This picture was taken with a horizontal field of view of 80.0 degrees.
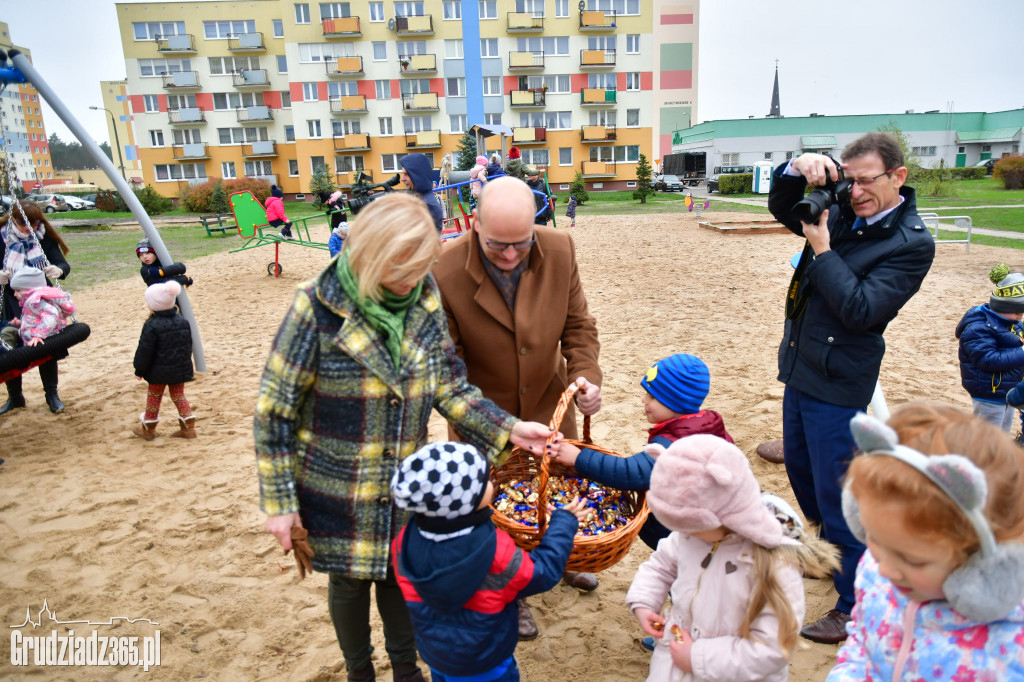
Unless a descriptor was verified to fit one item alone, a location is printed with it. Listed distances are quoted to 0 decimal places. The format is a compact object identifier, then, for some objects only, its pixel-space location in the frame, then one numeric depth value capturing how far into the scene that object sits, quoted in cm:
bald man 243
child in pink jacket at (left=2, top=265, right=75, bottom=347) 493
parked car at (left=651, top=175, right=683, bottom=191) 3694
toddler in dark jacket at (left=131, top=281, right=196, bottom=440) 479
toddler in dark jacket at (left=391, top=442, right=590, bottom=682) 161
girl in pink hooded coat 155
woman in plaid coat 181
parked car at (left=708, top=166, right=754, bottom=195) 3688
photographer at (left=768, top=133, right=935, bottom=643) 231
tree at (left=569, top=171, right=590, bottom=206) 3076
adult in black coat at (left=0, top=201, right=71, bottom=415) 524
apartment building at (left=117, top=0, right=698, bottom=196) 3834
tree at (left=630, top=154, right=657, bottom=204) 3073
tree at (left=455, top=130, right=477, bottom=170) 3052
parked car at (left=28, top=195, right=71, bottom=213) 3087
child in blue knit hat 208
